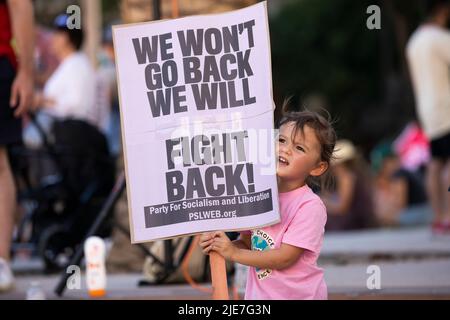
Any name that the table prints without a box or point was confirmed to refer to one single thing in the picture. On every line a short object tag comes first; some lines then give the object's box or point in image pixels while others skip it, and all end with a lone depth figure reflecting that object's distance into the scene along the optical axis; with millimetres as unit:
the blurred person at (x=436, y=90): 19813
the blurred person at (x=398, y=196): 30958
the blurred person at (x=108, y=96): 20085
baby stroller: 18228
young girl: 9167
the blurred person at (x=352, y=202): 27832
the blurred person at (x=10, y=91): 12972
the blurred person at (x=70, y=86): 18711
